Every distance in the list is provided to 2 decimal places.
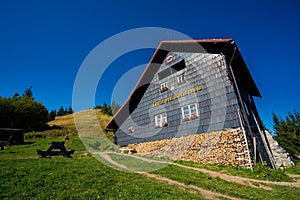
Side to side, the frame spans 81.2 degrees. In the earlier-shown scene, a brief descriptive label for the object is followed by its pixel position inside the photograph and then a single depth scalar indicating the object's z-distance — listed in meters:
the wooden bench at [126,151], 15.81
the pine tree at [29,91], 83.44
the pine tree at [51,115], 70.36
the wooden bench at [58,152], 11.30
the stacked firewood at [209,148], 10.60
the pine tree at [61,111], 108.02
